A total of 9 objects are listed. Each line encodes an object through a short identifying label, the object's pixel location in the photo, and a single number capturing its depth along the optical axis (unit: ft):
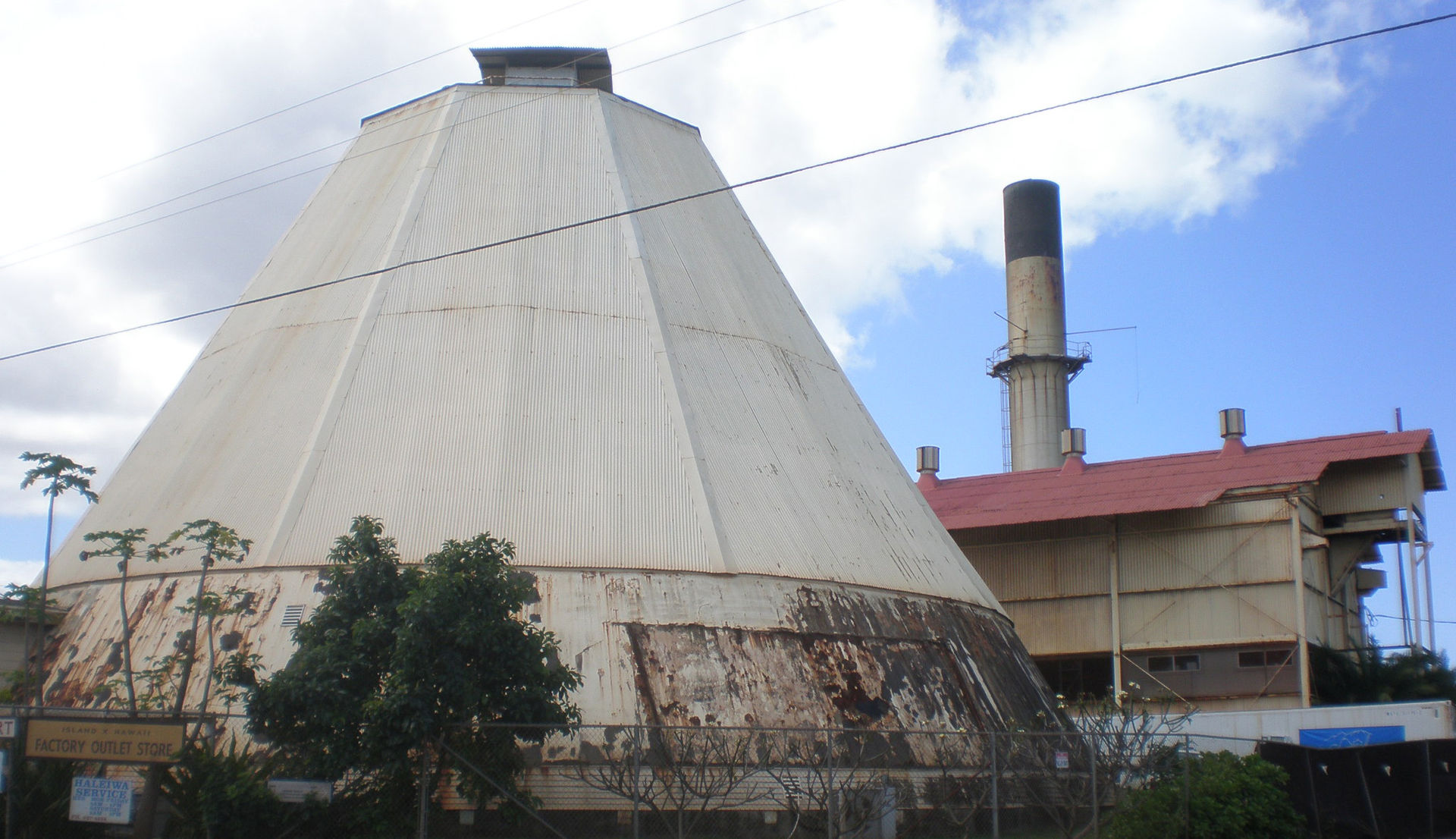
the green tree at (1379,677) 98.84
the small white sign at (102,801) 41.86
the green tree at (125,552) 47.52
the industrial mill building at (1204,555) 103.45
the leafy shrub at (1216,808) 46.62
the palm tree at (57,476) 50.49
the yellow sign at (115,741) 41.98
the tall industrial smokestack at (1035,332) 168.04
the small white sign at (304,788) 43.78
